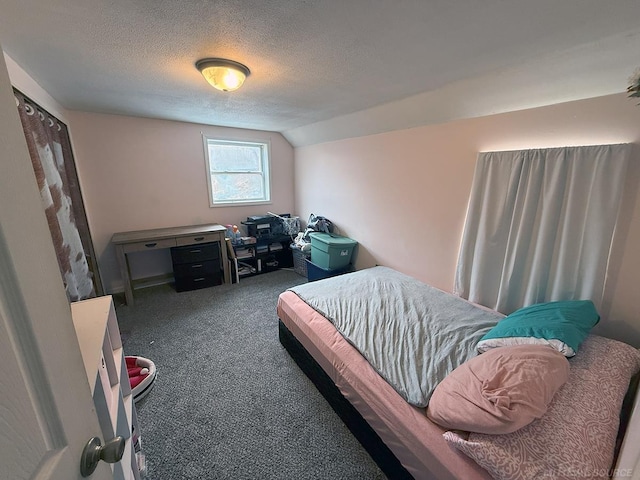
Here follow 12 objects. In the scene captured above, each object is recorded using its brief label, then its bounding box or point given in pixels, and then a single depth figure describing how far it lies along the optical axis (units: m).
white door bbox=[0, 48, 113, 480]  0.39
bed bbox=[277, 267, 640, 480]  0.96
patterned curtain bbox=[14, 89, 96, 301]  1.67
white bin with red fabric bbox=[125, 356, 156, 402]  1.75
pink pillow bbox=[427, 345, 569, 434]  0.97
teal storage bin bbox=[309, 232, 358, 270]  3.29
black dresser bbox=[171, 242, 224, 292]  3.27
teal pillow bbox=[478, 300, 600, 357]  1.30
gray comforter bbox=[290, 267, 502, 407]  1.45
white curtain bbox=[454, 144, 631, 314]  1.57
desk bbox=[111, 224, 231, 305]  2.96
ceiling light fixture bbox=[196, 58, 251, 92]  1.59
